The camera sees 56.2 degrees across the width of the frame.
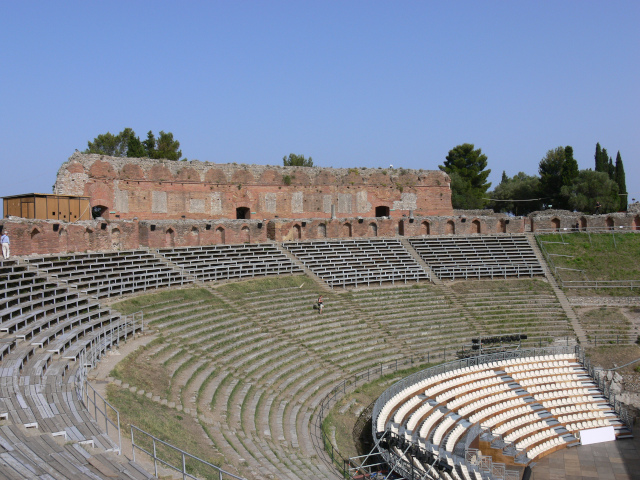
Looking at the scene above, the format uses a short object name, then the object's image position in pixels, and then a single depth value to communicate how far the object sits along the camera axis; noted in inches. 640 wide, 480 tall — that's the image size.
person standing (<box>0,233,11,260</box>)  849.5
